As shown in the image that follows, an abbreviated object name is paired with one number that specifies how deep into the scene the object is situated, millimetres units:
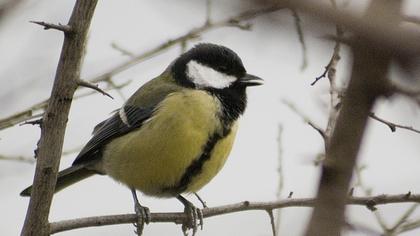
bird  8008
